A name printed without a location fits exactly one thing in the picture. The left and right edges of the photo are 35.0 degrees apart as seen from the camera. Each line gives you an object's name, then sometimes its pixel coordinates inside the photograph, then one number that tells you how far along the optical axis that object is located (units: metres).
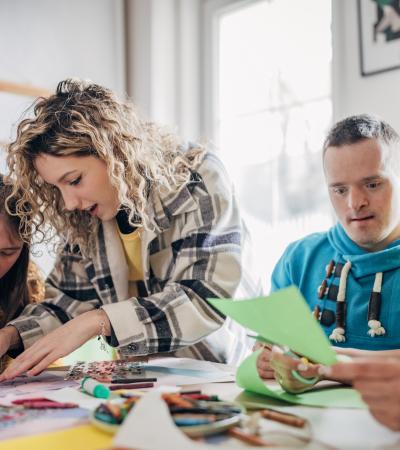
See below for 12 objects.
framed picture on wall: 1.76
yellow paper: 0.66
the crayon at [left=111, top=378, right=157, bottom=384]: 1.02
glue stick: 0.90
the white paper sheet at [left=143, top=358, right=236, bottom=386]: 1.04
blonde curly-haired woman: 1.22
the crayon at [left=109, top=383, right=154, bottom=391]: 0.98
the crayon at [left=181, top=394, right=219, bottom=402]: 0.80
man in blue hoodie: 1.26
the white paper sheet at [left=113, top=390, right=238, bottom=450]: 0.61
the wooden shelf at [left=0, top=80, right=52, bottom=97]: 2.31
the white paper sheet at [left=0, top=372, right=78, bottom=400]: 1.00
